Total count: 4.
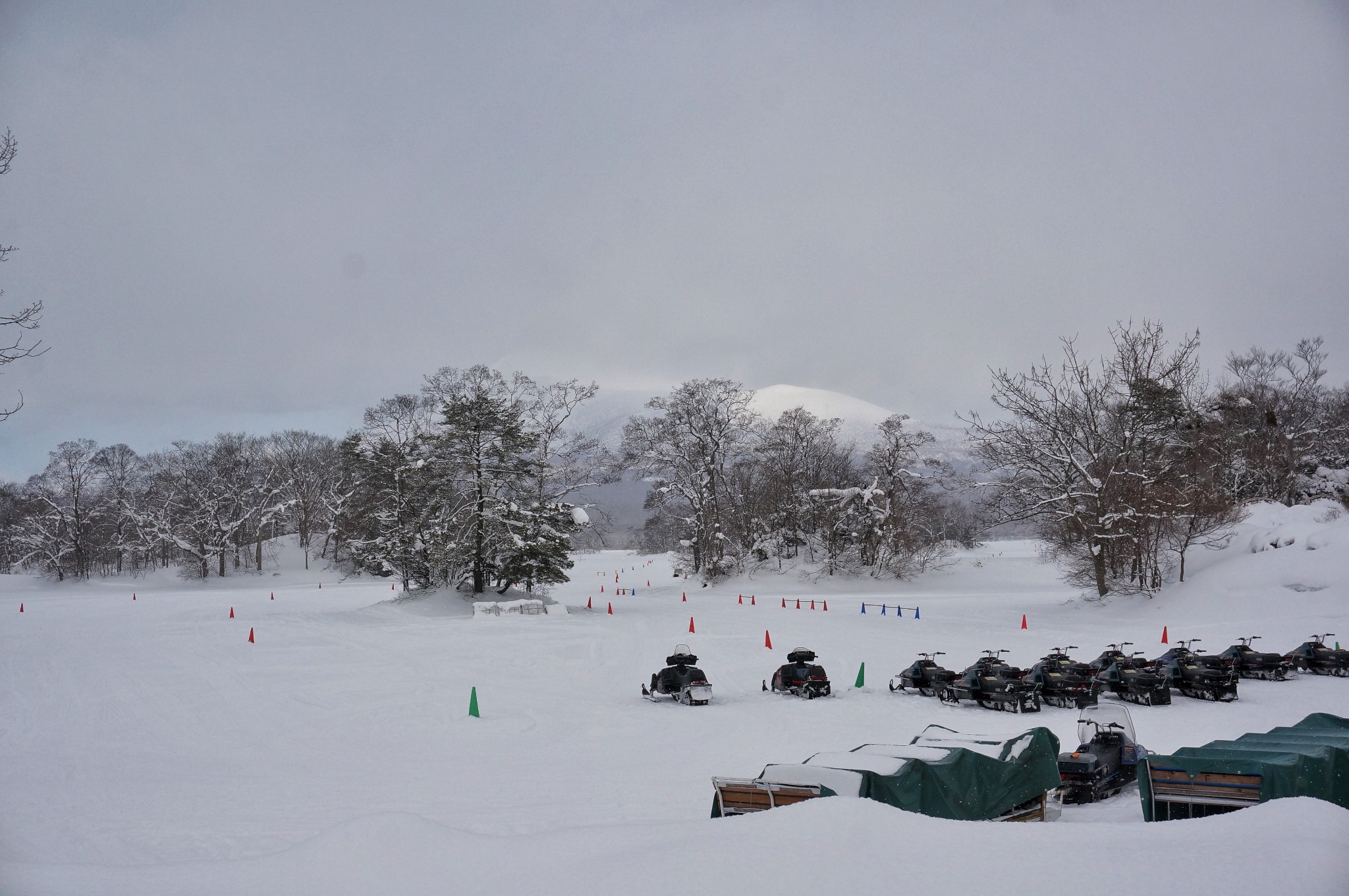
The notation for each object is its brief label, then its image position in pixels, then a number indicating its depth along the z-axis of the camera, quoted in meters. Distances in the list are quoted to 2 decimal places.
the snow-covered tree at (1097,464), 31.47
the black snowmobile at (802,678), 16.30
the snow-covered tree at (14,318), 12.12
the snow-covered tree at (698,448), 50.09
